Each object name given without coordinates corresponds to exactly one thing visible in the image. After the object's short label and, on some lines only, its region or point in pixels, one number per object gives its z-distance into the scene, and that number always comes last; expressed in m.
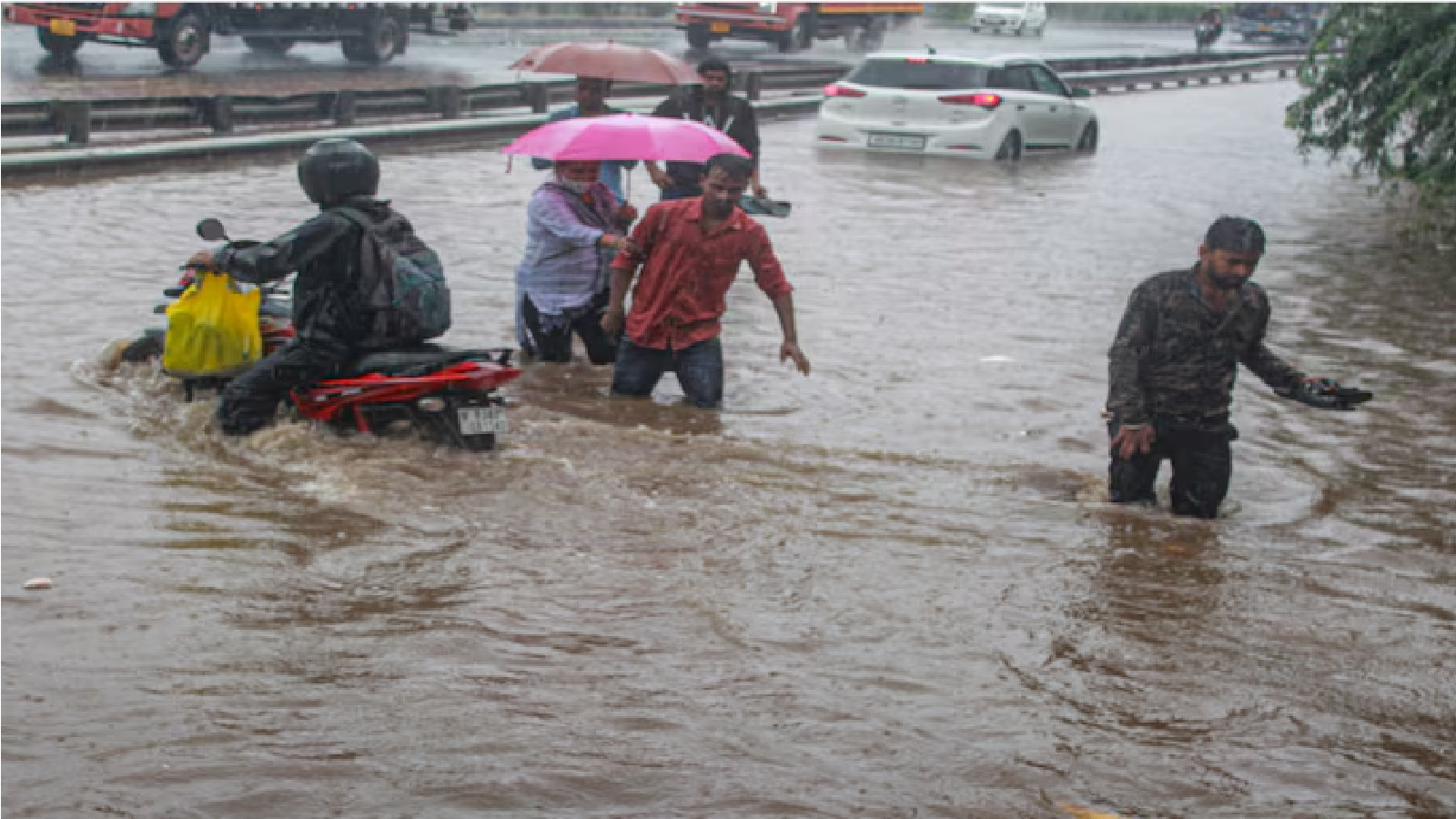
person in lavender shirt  9.83
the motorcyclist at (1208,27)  54.31
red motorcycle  8.27
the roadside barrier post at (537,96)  24.91
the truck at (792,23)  41.06
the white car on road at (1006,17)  61.91
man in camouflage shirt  7.42
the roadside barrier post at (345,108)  22.02
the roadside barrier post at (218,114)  20.70
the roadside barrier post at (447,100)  23.69
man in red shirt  8.91
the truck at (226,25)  28.17
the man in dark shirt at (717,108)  12.89
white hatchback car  22.89
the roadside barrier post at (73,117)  18.50
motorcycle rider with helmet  8.03
